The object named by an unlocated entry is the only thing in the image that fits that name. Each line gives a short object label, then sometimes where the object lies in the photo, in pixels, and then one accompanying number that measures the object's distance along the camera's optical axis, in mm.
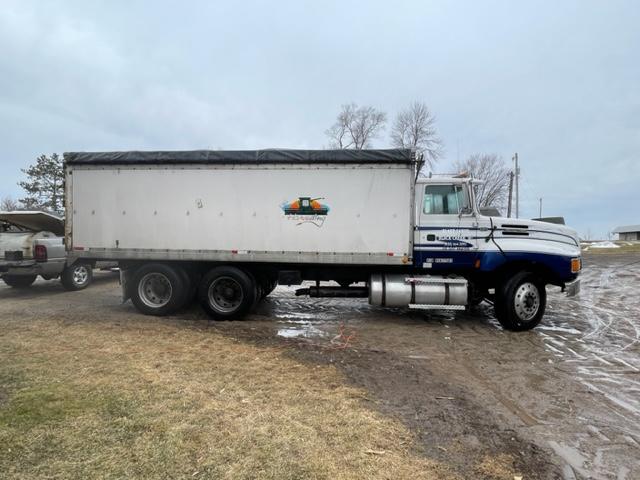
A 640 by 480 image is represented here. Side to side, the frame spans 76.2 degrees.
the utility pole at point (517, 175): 39406
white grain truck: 7430
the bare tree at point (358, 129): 44594
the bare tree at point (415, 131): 42375
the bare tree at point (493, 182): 41625
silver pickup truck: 10133
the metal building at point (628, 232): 82088
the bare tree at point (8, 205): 57194
